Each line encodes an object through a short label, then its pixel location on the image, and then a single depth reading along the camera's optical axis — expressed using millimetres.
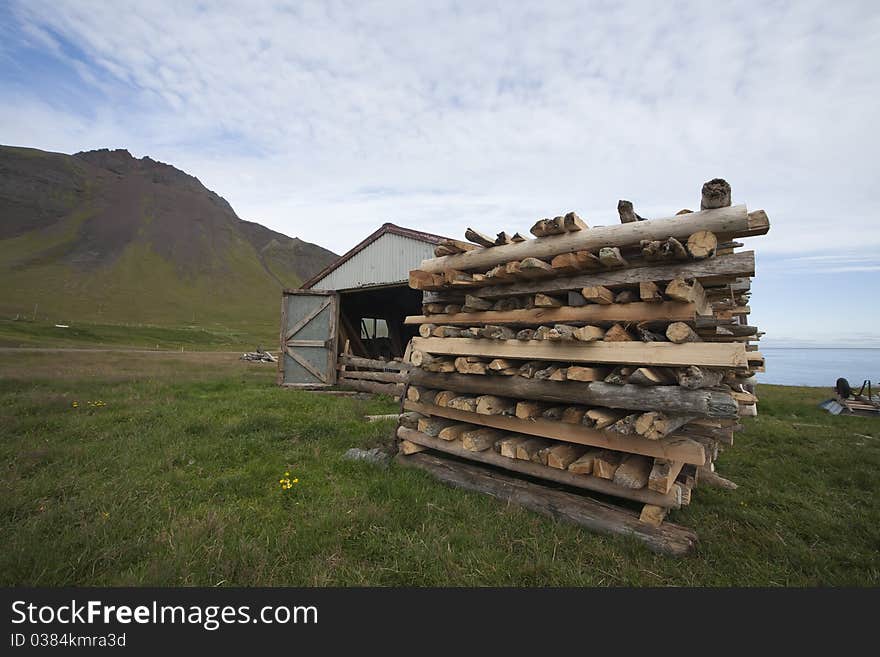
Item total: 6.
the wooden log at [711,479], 5691
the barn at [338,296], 12484
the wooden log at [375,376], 13039
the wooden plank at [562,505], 3832
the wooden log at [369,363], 12975
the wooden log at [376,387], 12586
